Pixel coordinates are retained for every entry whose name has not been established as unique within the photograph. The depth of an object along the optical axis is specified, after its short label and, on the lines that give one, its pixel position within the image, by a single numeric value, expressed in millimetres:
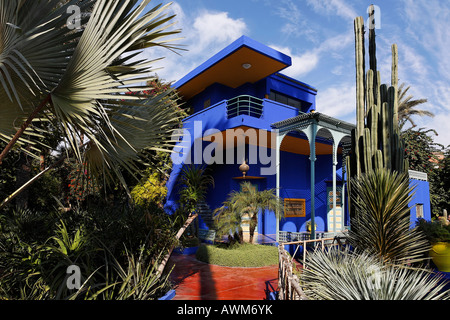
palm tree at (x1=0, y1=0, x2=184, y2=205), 3221
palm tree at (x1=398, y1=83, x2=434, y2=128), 21288
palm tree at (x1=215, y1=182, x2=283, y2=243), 9891
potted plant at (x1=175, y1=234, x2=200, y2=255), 11531
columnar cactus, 5902
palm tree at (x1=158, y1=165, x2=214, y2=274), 6675
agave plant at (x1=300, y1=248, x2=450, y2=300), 2966
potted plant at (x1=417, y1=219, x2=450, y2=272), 5930
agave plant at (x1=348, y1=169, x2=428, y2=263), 5023
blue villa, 11250
